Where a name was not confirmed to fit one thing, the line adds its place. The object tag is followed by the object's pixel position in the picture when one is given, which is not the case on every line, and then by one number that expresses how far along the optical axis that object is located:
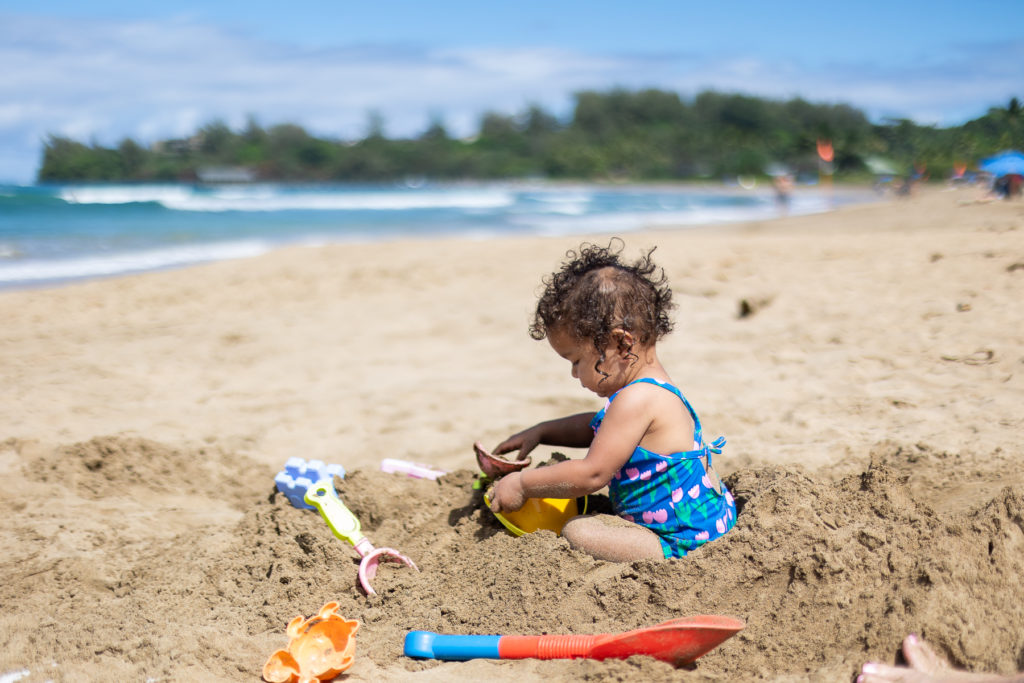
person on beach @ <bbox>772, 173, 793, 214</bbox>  22.11
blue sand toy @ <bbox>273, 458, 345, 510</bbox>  2.79
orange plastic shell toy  1.94
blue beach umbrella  11.68
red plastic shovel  1.85
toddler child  2.17
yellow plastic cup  2.44
